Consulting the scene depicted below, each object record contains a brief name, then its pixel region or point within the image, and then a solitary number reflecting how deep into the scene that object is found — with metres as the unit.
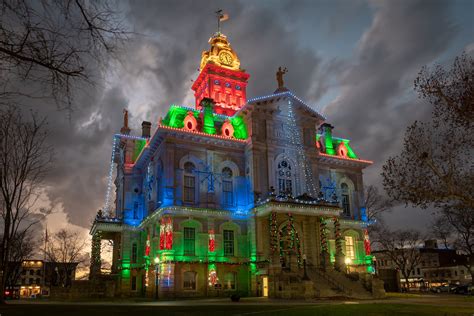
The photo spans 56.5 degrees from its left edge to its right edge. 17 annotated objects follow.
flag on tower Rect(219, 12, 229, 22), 62.44
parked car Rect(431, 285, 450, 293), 60.79
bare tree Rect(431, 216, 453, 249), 56.78
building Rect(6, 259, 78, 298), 108.62
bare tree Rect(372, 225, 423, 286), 68.36
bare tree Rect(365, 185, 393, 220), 55.26
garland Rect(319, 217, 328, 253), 40.52
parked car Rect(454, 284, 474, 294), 51.44
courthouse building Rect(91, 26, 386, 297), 38.22
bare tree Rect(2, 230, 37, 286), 49.34
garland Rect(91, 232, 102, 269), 47.21
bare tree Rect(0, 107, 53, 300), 24.69
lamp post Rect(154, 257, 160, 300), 36.02
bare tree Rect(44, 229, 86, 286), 69.06
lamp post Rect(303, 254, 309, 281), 32.41
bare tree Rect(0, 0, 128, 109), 7.27
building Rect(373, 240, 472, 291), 92.50
